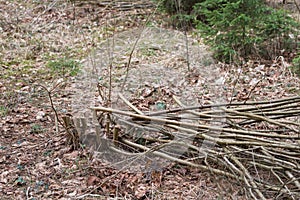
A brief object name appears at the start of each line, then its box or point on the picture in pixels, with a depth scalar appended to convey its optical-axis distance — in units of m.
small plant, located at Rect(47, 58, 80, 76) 5.04
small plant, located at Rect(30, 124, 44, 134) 3.60
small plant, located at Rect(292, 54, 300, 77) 4.59
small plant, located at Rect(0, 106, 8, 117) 3.92
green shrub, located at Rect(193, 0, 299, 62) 5.00
